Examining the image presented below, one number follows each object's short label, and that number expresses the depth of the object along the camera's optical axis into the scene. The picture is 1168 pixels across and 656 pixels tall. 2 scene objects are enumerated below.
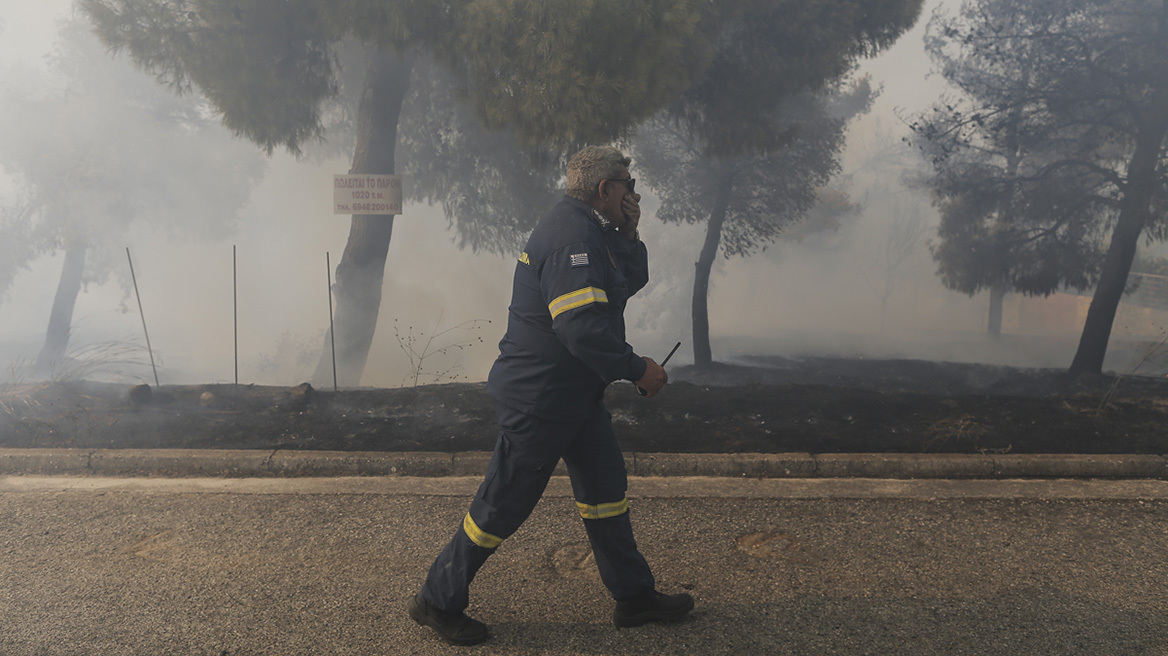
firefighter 2.53
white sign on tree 9.31
